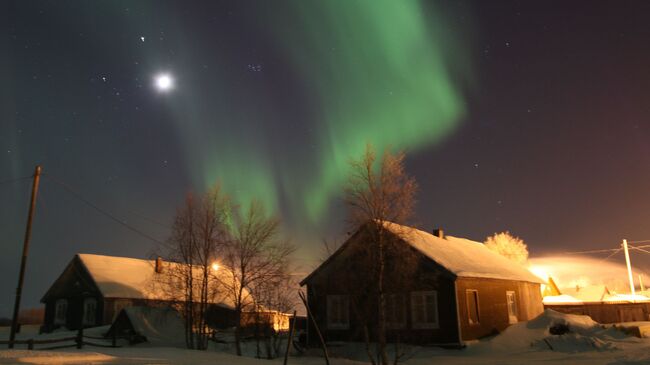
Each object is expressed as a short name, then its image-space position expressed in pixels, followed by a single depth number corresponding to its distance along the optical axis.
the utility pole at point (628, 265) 55.69
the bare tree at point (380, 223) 22.72
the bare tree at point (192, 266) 33.25
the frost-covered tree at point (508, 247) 90.12
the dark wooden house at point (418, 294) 24.28
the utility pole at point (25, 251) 25.75
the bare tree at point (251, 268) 31.61
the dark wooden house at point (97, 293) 45.69
